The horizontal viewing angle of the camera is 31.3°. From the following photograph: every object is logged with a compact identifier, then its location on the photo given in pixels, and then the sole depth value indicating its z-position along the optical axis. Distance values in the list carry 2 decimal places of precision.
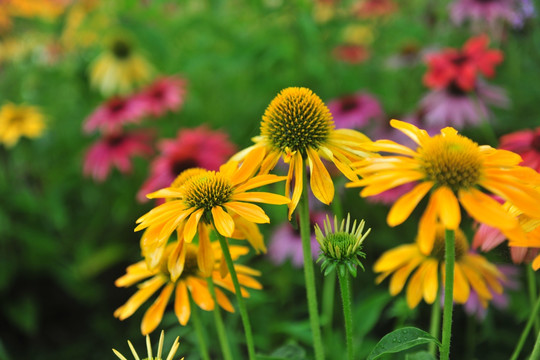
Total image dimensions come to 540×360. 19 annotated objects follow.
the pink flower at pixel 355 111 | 0.81
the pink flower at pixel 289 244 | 0.73
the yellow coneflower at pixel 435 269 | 0.50
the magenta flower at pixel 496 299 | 0.61
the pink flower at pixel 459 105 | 0.79
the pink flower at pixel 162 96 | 0.97
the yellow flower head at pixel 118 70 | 1.17
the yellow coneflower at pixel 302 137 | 0.46
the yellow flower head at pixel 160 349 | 0.41
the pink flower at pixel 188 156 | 0.72
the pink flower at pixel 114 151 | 0.94
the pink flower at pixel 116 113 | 0.94
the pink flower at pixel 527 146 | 0.53
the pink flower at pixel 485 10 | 0.85
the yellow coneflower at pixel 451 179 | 0.39
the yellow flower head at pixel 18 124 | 1.03
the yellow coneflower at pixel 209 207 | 0.43
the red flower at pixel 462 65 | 0.74
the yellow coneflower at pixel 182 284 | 0.46
